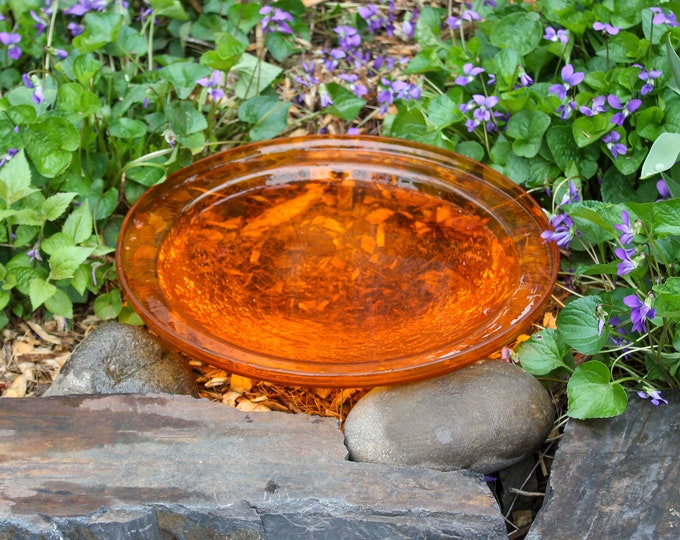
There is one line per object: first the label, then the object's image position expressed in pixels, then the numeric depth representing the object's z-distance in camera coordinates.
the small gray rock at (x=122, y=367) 1.66
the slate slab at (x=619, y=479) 1.52
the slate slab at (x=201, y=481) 1.52
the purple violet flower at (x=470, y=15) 1.87
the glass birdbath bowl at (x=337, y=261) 1.61
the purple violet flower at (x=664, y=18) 1.73
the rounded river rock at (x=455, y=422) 1.59
